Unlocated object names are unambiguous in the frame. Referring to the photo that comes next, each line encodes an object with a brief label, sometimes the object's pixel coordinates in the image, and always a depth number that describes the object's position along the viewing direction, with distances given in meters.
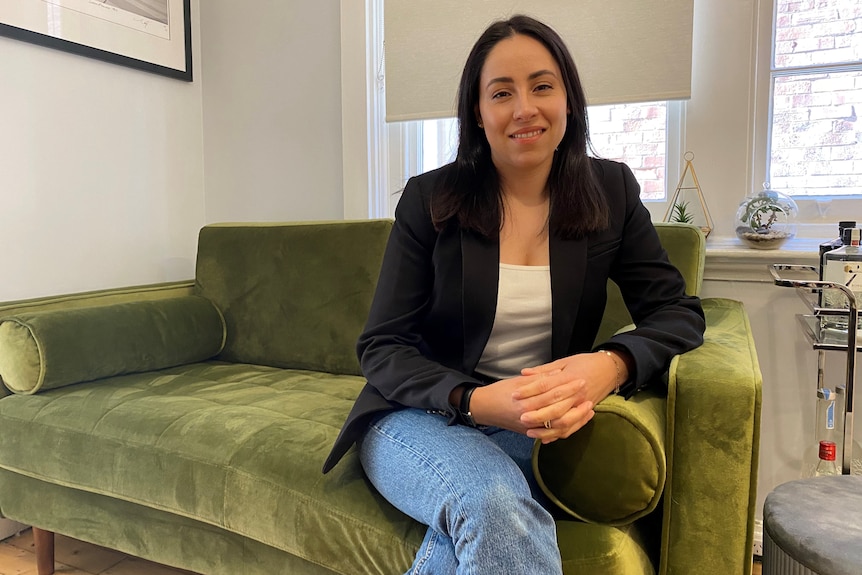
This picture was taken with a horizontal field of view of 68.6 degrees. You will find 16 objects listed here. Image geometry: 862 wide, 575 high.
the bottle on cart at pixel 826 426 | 1.59
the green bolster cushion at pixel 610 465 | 0.89
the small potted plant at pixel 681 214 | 1.83
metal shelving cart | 1.28
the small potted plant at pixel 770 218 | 1.69
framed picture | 1.97
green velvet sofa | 0.93
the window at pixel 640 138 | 1.95
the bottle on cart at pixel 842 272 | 1.41
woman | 0.99
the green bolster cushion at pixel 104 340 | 1.55
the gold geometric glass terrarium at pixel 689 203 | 1.86
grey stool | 0.91
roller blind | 1.80
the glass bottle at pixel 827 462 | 1.39
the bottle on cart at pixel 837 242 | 1.52
